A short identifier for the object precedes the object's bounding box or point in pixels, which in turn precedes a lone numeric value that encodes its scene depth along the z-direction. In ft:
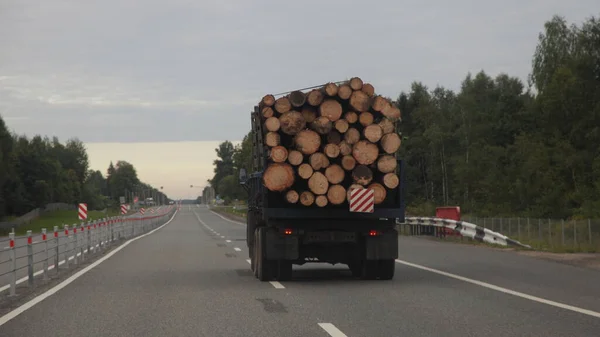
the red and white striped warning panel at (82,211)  144.46
